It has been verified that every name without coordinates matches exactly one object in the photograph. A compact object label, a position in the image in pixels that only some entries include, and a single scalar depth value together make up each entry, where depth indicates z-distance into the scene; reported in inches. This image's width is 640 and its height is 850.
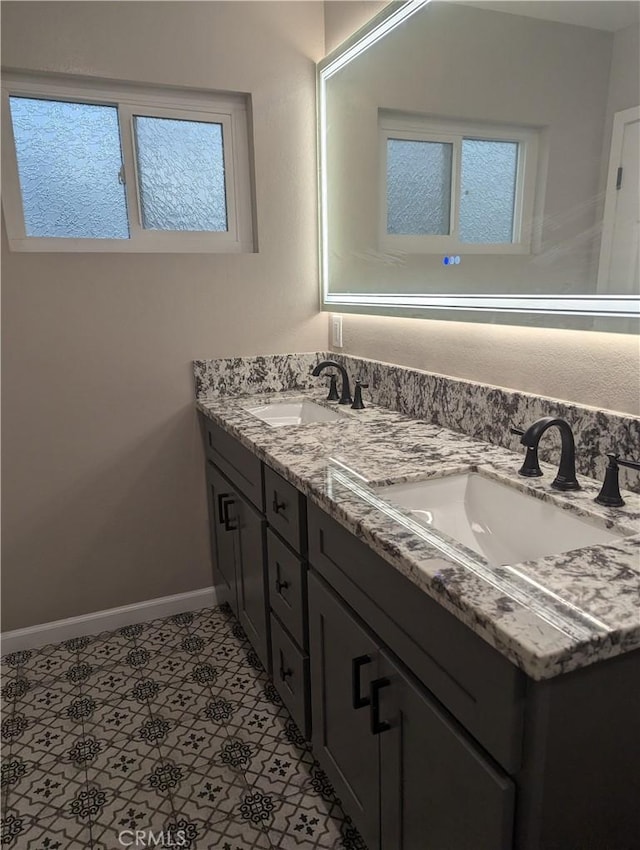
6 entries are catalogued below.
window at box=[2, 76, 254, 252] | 74.9
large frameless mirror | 42.1
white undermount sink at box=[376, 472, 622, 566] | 41.9
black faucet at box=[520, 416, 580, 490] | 44.0
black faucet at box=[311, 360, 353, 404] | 80.1
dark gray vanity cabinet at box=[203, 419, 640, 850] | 27.8
